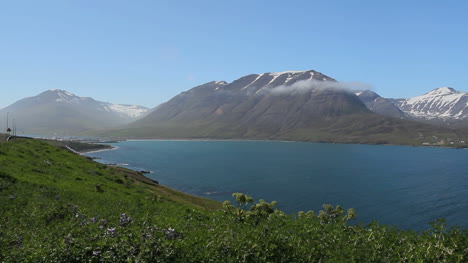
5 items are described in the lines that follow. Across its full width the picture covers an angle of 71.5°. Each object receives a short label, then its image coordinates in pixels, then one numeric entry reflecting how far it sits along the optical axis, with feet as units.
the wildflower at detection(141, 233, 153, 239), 48.47
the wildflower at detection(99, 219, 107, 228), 59.36
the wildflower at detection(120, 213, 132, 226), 60.75
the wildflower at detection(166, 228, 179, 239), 51.67
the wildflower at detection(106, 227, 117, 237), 51.03
